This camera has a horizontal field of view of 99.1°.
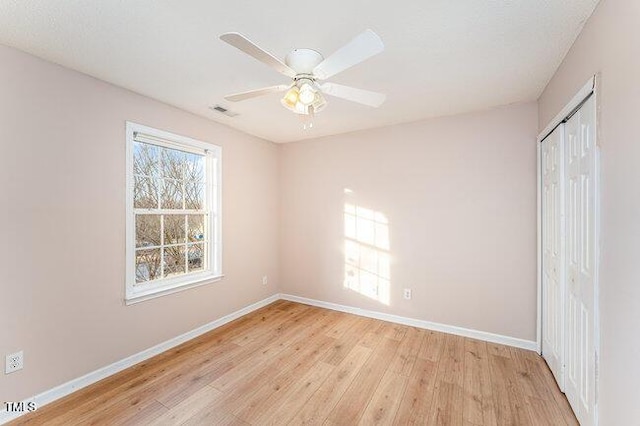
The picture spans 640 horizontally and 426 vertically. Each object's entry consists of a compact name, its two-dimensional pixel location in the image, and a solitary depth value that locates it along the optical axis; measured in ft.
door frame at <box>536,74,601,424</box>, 4.86
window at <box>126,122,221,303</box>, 8.66
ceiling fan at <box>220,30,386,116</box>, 4.24
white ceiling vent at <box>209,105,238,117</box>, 9.62
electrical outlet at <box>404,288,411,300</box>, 11.20
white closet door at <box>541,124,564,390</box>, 7.01
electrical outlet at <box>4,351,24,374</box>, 6.12
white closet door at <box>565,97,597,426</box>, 5.18
